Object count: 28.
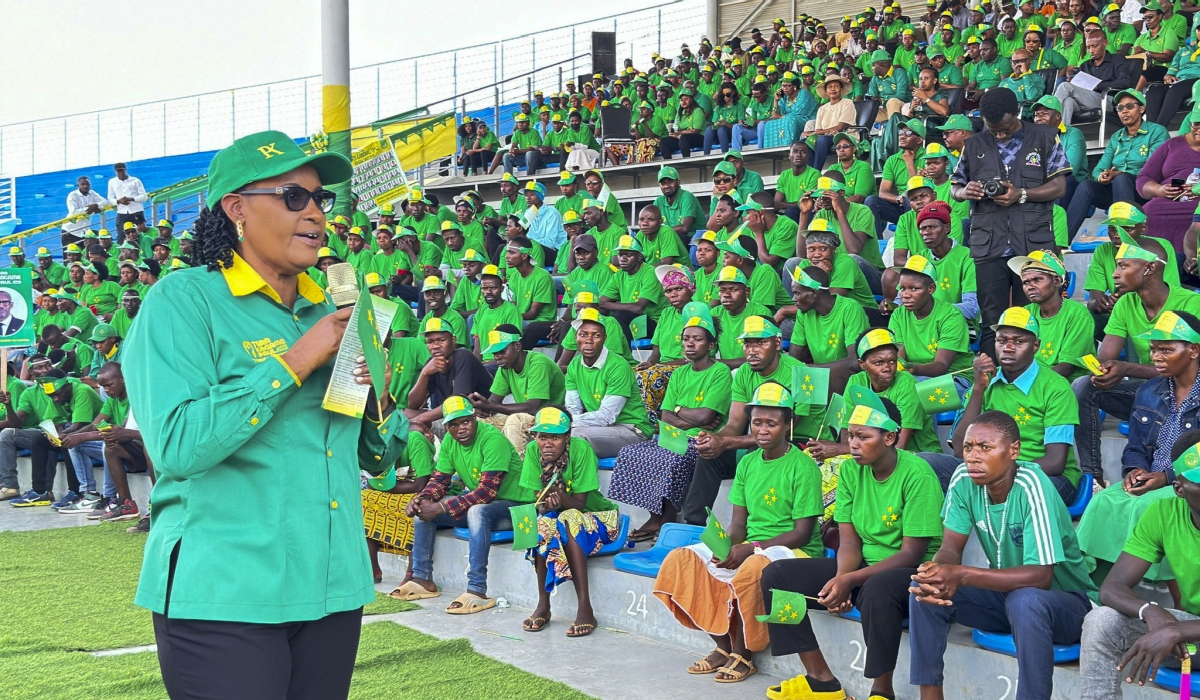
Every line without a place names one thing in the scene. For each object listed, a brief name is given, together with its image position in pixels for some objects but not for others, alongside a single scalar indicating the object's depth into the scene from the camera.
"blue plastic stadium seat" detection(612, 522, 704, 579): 6.29
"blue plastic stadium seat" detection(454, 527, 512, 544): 7.19
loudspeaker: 22.89
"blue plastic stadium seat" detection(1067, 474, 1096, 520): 5.56
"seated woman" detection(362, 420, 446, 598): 7.72
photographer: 7.43
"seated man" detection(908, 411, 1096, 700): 4.35
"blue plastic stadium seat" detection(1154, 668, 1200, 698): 4.01
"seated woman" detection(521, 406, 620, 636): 6.48
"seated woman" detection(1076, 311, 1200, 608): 4.79
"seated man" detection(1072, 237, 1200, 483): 6.02
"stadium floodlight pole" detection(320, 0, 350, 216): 10.80
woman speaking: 2.00
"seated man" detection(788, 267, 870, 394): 7.67
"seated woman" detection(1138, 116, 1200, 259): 7.73
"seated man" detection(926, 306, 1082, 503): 5.54
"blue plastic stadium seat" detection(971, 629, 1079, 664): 4.40
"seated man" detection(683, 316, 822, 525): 6.59
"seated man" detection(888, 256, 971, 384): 7.09
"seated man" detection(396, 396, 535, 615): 7.00
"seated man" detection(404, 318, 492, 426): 9.16
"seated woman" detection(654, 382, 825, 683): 5.37
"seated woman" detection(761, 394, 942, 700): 4.87
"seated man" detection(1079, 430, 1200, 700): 3.95
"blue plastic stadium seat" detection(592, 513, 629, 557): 6.84
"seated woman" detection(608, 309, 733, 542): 6.93
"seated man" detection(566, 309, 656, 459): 7.93
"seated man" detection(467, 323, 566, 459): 8.62
